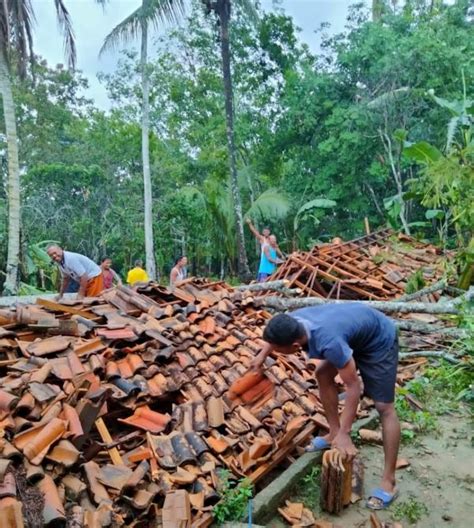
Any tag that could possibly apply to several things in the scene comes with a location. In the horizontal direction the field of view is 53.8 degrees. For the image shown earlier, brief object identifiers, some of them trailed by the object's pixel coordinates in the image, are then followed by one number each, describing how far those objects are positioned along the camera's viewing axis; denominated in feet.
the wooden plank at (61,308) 15.02
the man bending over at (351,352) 9.47
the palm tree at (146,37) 45.73
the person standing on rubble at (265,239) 32.85
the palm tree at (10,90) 33.71
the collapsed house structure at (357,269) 28.68
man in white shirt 20.36
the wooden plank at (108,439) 9.95
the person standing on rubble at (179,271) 30.64
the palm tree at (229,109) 45.03
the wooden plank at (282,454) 10.59
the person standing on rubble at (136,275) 27.66
